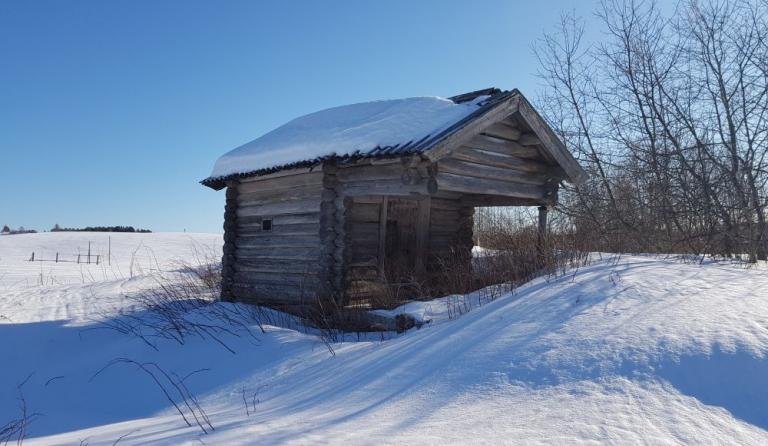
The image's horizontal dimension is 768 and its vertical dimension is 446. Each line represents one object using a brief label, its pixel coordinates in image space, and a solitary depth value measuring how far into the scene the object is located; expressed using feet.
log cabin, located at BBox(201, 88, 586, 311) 27.76
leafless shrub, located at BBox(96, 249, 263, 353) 24.48
